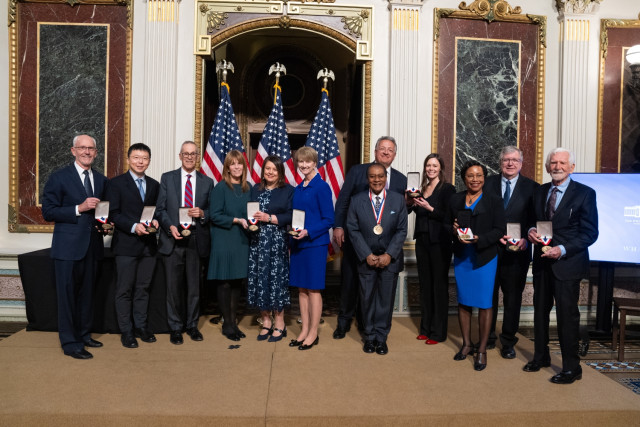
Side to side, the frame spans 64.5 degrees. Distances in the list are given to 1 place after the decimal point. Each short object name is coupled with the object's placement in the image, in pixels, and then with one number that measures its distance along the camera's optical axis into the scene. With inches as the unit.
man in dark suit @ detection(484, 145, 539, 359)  163.2
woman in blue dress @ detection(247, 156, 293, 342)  173.8
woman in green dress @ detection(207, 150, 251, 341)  174.1
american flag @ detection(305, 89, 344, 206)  236.7
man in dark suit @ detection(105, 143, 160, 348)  169.5
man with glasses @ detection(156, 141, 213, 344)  174.7
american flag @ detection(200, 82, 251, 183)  227.6
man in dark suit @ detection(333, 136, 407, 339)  188.9
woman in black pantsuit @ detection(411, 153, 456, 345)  180.4
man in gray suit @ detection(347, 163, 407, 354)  164.4
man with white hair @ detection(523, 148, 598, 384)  143.0
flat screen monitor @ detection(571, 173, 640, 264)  201.6
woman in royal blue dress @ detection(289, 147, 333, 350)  168.2
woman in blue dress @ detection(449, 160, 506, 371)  153.1
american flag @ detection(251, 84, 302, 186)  235.5
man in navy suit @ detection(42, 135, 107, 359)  158.6
